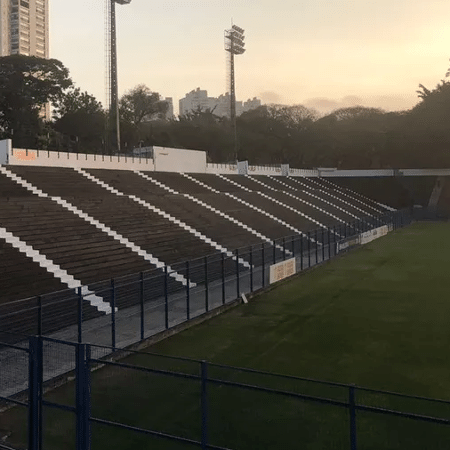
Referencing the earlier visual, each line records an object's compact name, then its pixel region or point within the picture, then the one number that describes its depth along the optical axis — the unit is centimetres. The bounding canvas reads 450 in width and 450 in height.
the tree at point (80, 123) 8800
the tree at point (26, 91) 7538
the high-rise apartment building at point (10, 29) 19825
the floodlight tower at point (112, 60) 5194
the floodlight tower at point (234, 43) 8276
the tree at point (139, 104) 10634
